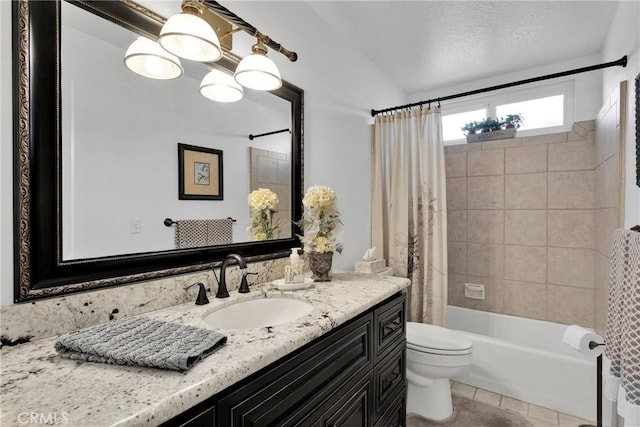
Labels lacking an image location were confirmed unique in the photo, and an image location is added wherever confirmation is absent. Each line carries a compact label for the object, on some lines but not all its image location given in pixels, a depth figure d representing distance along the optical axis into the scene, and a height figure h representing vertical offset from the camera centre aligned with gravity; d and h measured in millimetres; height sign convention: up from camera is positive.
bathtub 1880 -1067
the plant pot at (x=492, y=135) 2785 +732
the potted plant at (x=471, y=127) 2928 +834
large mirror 818 +190
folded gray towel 647 -302
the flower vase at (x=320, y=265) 1559 -262
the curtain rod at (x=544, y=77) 1719 +869
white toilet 1748 -899
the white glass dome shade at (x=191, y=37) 969 +587
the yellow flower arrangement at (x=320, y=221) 1568 -38
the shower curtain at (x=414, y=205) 2383 +74
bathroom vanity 539 -345
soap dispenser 1409 -269
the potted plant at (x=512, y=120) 2781 +852
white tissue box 2109 -368
